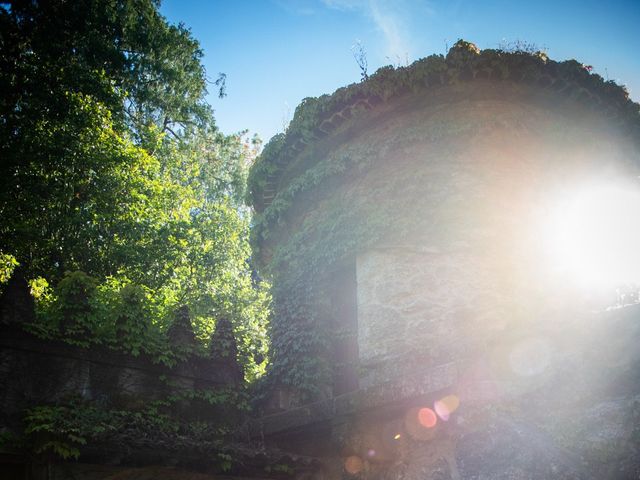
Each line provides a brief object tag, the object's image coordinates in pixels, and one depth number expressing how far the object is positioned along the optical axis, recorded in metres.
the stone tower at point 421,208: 6.02
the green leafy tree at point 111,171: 12.84
